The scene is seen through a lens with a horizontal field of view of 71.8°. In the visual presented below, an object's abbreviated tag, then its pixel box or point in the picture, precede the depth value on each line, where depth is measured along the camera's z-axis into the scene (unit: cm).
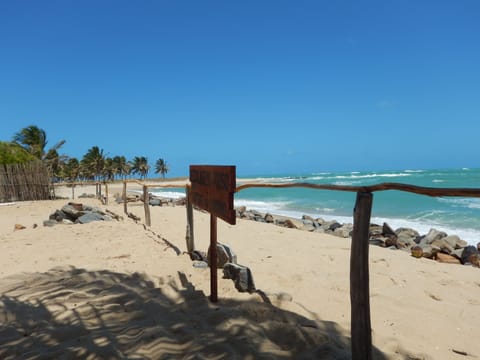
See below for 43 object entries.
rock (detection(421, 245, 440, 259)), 671
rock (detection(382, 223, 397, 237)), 938
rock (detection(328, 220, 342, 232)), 1093
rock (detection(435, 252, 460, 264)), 643
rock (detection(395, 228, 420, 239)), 930
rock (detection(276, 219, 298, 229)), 1095
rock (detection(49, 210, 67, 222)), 838
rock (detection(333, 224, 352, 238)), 938
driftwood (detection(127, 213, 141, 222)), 959
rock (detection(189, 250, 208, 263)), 487
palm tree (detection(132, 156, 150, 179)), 7694
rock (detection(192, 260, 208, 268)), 447
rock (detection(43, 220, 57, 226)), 782
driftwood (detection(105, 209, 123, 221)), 937
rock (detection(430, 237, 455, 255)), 712
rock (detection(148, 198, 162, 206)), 1696
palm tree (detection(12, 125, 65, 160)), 2838
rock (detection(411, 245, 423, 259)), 660
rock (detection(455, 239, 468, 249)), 795
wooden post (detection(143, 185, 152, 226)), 818
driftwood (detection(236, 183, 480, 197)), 168
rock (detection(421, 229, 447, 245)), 812
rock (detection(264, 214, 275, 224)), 1284
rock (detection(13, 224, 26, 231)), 787
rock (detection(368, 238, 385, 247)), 832
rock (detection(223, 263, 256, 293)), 348
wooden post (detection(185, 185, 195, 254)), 527
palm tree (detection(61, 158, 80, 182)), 5358
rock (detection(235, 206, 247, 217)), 1437
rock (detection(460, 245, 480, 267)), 630
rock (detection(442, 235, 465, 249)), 784
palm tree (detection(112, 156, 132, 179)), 6681
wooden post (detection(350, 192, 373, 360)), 192
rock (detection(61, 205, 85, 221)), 848
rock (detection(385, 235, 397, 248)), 824
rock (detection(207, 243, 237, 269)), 432
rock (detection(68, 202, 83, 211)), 908
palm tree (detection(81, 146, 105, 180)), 5186
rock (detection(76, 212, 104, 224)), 805
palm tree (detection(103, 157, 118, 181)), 6133
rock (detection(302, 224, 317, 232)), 1072
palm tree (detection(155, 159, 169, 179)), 8619
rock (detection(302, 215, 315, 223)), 1307
